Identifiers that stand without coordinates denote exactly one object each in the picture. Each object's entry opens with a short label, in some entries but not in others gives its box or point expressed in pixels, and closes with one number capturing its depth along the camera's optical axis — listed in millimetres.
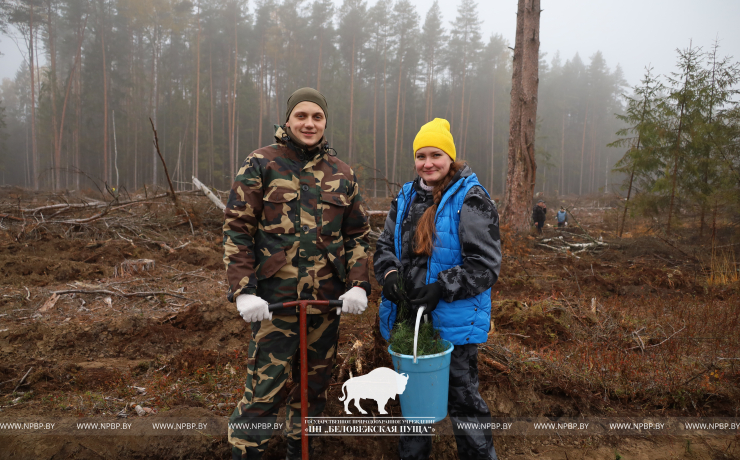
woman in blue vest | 2232
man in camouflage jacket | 2312
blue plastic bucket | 2061
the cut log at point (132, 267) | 7091
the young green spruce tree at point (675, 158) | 12078
